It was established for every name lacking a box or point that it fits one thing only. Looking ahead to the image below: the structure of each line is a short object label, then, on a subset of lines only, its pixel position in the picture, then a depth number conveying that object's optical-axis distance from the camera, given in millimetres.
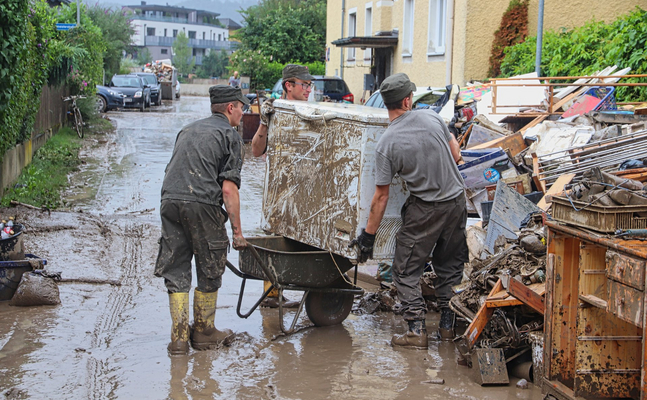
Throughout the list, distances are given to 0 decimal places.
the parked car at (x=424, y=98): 13227
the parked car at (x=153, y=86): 32312
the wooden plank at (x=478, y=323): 4523
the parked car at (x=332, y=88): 22000
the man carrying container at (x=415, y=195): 4652
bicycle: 18219
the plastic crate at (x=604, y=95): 9227
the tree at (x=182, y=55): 98600
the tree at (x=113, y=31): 41209
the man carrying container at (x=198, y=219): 4676
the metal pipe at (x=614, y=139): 6308
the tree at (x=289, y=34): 41000
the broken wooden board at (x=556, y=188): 6047
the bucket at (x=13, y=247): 5684
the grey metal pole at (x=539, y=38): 12961
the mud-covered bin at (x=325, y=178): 4816
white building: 127625
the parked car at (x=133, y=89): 28266
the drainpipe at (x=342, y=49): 28609
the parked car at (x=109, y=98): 26094
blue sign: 19628
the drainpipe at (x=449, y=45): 16906
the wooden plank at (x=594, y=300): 3479
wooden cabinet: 3637
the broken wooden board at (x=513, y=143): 8469
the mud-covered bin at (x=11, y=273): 5586
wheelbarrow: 4906
